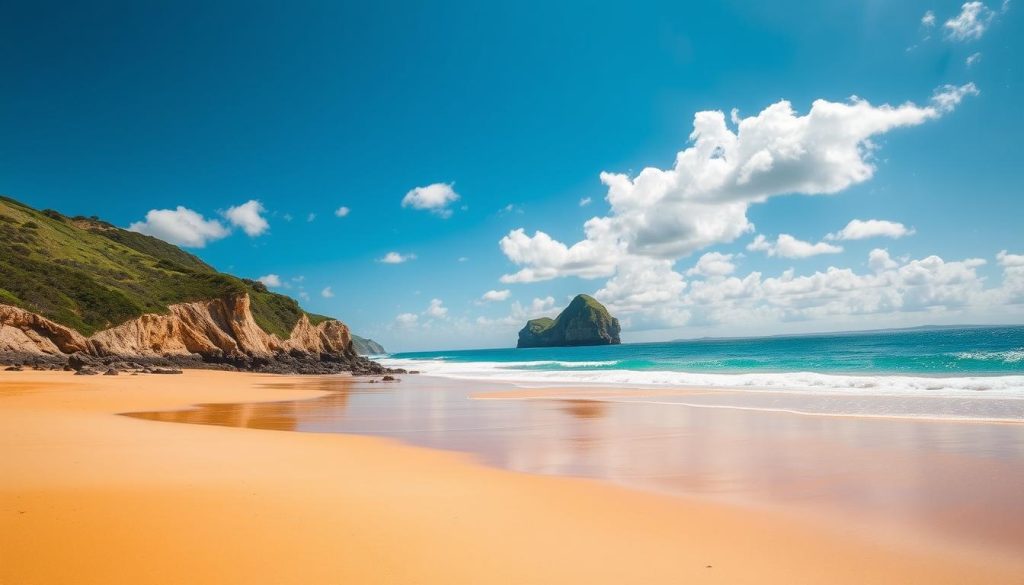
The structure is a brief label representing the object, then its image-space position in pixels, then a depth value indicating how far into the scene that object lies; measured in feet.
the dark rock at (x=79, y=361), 97.50
